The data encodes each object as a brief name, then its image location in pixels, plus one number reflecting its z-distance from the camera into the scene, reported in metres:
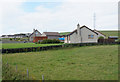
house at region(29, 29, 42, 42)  76.00
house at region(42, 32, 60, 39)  67.92
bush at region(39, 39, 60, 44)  49.61
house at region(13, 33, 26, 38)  111.83
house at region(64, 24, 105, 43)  43.33
